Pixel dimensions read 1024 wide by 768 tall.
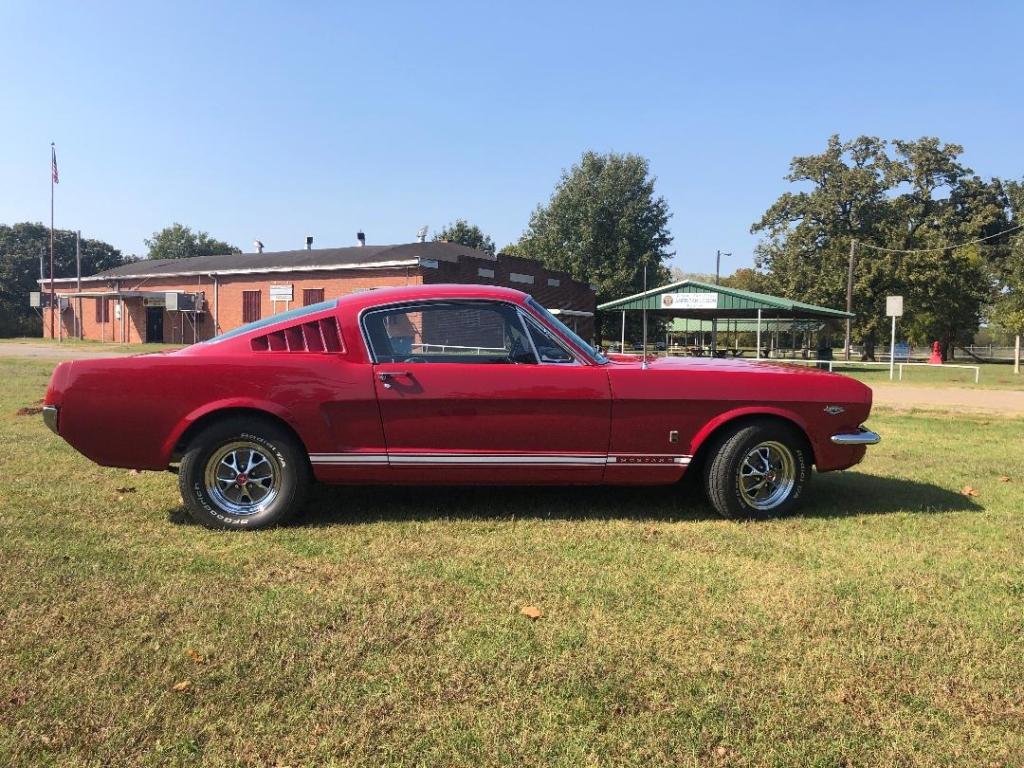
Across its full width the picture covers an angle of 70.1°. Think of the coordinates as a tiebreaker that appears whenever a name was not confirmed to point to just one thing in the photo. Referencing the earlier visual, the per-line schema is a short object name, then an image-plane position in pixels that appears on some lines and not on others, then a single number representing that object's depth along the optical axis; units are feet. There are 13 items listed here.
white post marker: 69.51
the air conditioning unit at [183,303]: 133.13
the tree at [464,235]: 219.61
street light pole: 98.32
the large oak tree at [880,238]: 147.13
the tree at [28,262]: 199.52
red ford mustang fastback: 14.38
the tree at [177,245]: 287.69
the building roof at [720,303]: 88.43
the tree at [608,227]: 185.26
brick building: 117.39
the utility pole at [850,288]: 130.00
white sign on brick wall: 125.59
